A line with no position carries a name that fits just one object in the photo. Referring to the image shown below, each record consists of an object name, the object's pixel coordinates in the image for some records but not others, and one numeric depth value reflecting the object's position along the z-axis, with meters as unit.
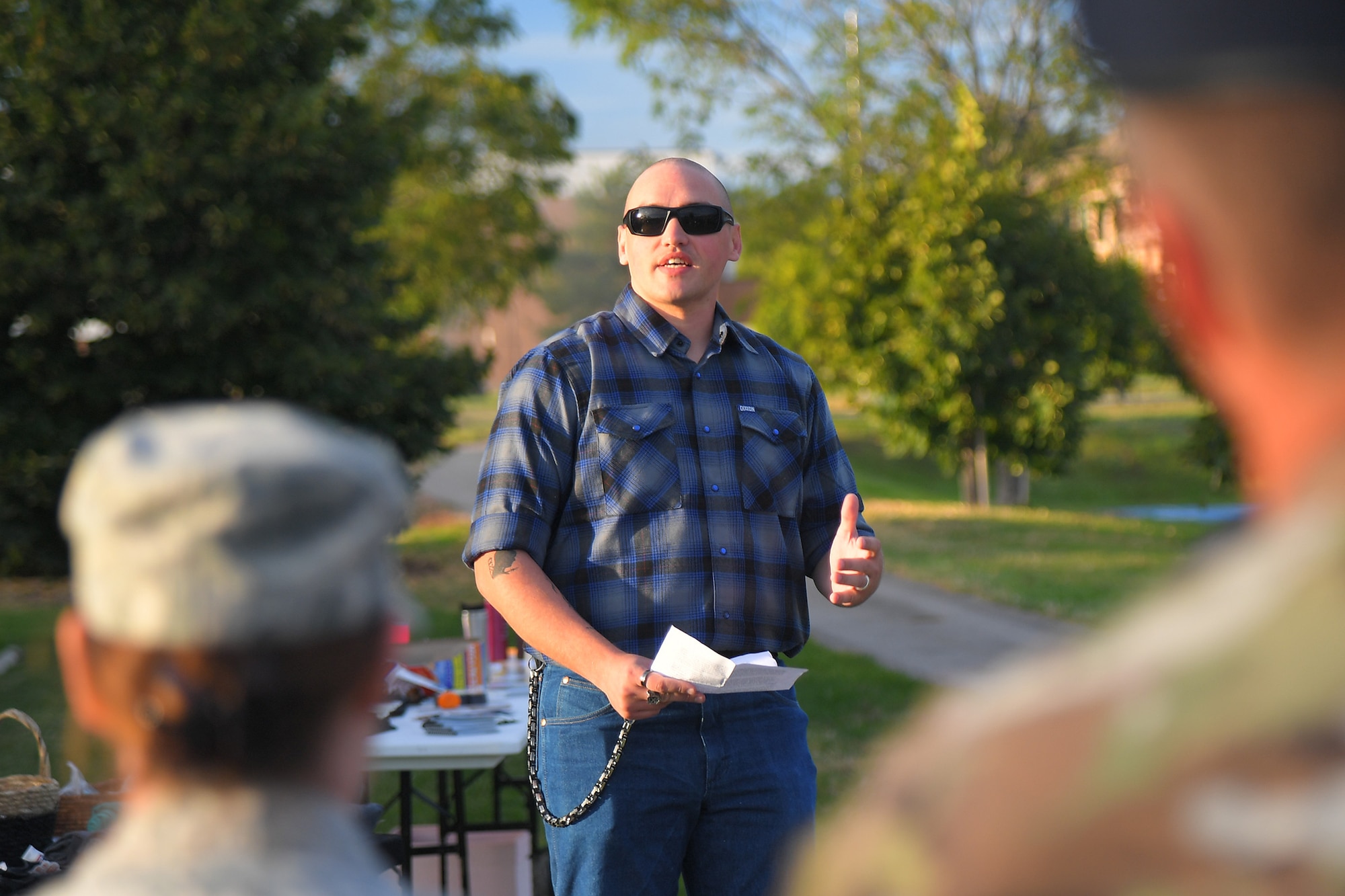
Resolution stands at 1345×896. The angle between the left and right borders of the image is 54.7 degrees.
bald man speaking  3.29
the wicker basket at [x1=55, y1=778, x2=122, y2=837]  4.61
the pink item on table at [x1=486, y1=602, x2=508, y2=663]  5.98
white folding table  4.86
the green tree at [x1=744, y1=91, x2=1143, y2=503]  20.02
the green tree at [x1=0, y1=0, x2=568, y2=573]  12.63
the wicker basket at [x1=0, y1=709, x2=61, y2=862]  4.18
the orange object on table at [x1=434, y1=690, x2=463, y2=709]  5.53
